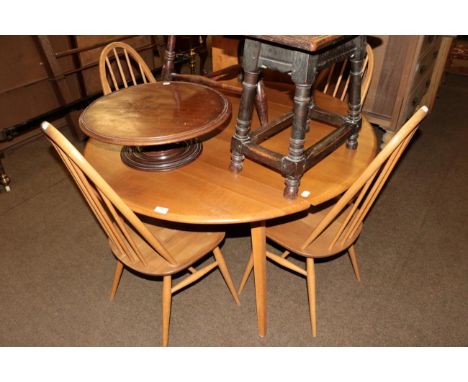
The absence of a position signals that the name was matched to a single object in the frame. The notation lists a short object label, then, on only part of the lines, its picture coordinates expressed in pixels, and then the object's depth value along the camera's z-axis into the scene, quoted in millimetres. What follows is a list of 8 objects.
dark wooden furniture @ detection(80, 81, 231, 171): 1257
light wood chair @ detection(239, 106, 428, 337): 1208
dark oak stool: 1130
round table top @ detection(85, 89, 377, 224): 1257
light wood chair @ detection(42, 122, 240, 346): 1151
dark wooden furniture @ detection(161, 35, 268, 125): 1671
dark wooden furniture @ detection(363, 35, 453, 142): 2430
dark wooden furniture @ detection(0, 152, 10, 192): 2499
